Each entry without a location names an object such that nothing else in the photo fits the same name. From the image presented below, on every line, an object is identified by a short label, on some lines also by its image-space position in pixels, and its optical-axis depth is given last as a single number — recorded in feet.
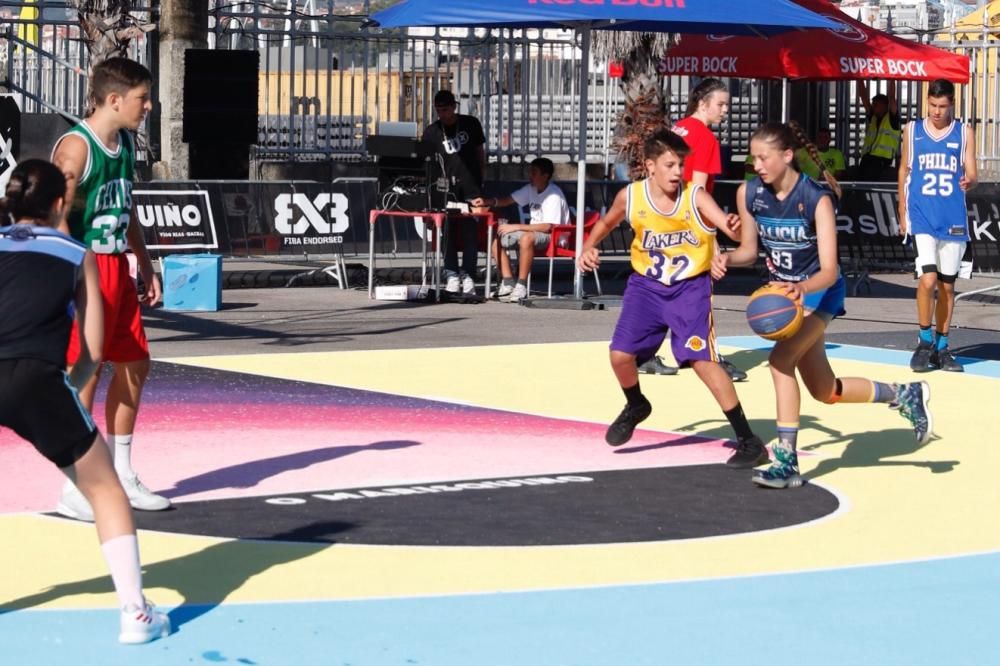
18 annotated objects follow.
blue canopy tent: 55.42
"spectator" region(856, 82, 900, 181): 87.81
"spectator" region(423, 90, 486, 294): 61.46
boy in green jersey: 24.88
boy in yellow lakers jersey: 30.22
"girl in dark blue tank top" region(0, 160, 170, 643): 18.83
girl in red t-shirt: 38.96
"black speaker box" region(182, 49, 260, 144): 68.49
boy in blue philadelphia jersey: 44.78
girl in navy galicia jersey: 28.53
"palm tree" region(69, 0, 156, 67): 70.74
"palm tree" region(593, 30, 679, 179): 88.74
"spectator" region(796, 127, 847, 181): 81.56
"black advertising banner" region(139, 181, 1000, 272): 63.16
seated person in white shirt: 60.75
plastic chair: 60.64
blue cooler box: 55.72
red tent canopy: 75.51
